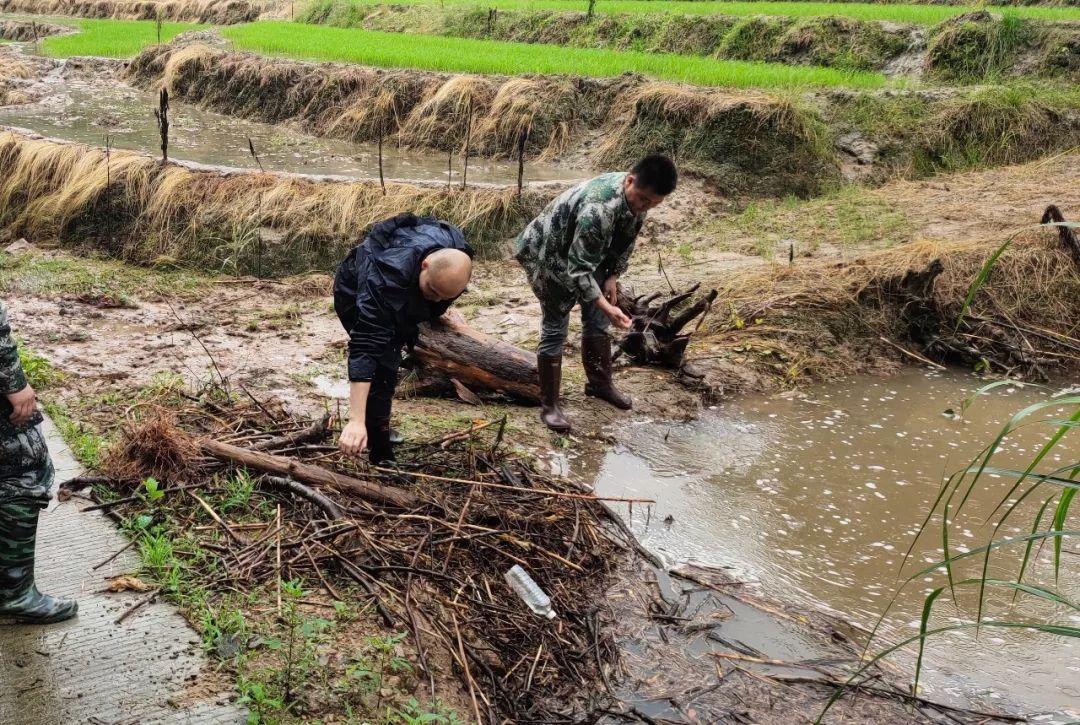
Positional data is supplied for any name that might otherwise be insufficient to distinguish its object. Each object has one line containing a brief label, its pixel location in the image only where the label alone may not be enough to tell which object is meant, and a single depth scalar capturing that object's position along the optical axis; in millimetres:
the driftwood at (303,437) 3994
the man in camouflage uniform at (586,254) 4691
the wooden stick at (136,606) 2895
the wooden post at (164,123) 8828
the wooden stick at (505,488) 3775
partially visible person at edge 2660
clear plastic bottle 3359
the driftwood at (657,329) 5996
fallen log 5430
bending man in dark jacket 3322
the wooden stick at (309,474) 3699
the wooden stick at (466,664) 2779
